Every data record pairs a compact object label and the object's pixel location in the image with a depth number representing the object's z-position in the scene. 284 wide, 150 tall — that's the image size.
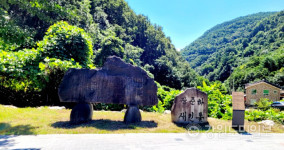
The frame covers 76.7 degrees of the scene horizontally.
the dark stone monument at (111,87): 7.52
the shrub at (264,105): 14.07
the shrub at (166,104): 12.90
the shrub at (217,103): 10.70
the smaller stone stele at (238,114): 7.70
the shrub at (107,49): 20.68
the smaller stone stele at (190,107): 8.52
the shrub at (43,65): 10.09
